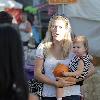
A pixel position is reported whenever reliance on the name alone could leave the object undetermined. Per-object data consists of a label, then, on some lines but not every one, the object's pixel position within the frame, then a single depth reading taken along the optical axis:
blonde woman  4.31
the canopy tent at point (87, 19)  7.82
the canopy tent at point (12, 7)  11.40
